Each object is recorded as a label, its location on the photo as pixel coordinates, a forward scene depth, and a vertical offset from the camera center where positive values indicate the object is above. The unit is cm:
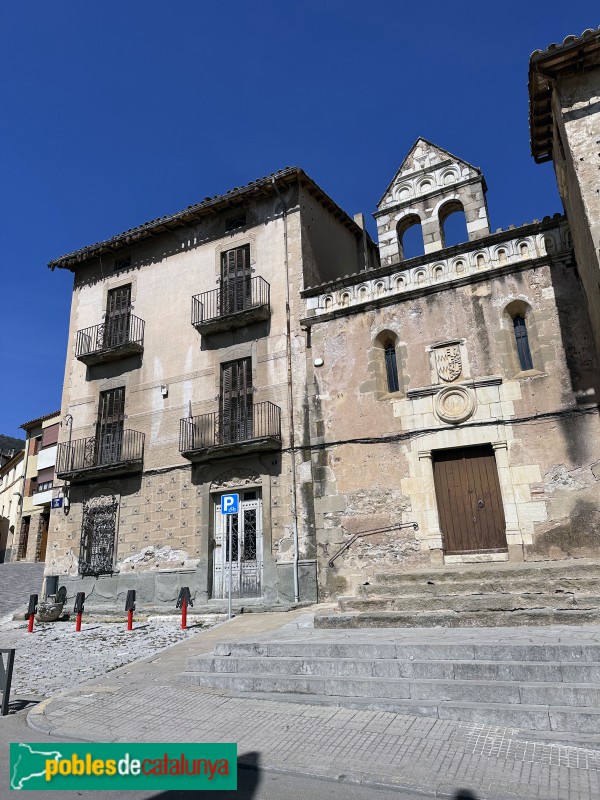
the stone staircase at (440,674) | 497 -117
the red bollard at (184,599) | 1127 -59
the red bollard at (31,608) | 1244 -68
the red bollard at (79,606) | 1204 -66
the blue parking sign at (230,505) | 1112 +126
